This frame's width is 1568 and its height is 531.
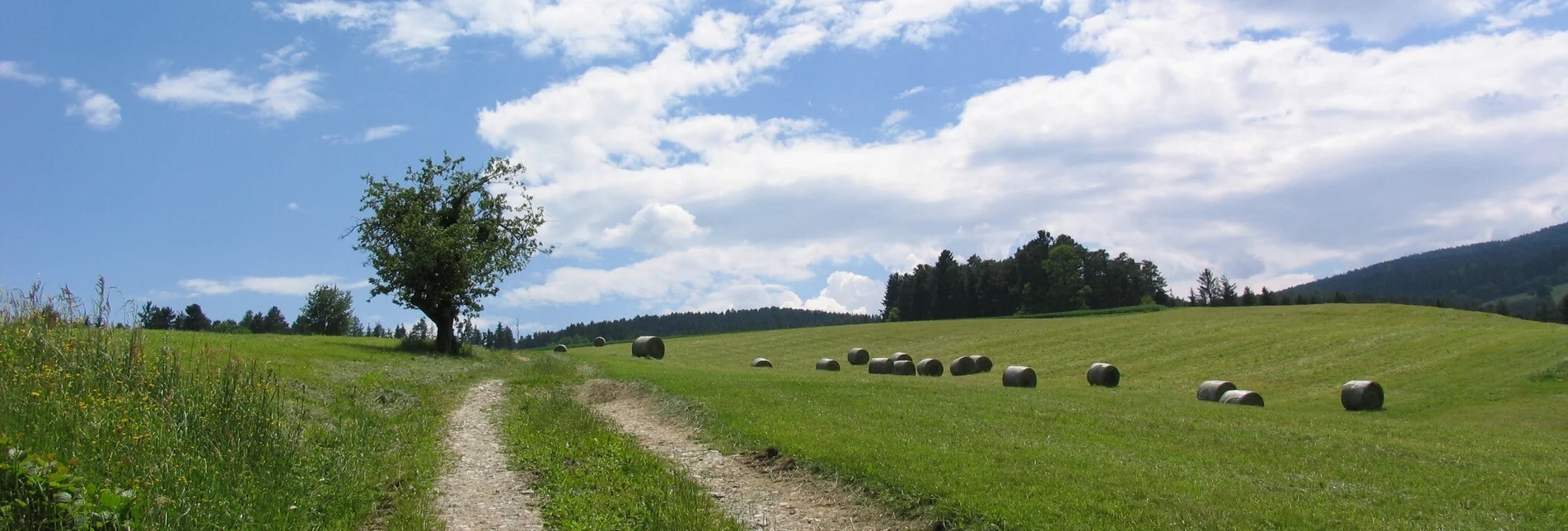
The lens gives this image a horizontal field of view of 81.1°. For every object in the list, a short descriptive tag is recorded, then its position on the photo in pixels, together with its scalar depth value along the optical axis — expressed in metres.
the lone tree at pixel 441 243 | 46.12
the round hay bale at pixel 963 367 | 48.59
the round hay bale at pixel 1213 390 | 31.11
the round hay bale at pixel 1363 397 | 30.19
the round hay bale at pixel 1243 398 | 29.41
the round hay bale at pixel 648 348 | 64.56
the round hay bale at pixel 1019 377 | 38.19
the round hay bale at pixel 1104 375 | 40.19
